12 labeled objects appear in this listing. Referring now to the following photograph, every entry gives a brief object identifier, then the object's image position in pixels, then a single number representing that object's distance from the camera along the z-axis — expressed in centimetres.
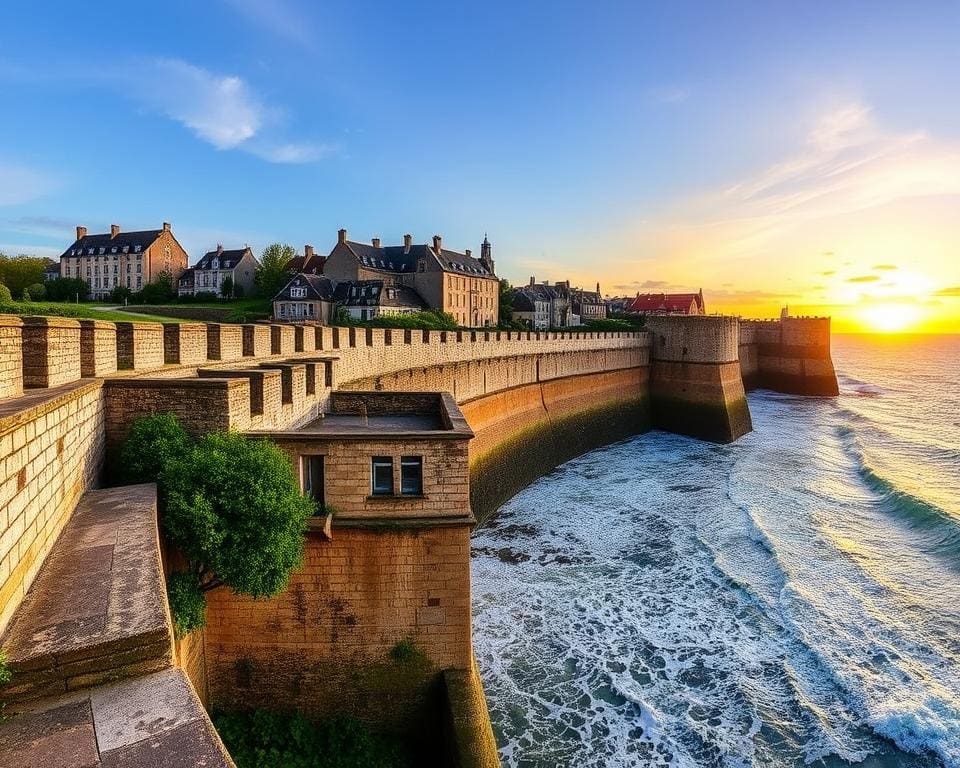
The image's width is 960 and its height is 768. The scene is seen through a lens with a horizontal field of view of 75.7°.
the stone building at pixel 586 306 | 9688
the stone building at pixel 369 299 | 5584
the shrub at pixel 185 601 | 754
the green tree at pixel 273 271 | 6638
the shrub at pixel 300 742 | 908
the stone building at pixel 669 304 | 9425
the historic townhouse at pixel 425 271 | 6181
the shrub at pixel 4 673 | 407
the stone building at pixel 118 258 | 6888
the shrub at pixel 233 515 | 752
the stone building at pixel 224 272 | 6969
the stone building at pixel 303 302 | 5478
